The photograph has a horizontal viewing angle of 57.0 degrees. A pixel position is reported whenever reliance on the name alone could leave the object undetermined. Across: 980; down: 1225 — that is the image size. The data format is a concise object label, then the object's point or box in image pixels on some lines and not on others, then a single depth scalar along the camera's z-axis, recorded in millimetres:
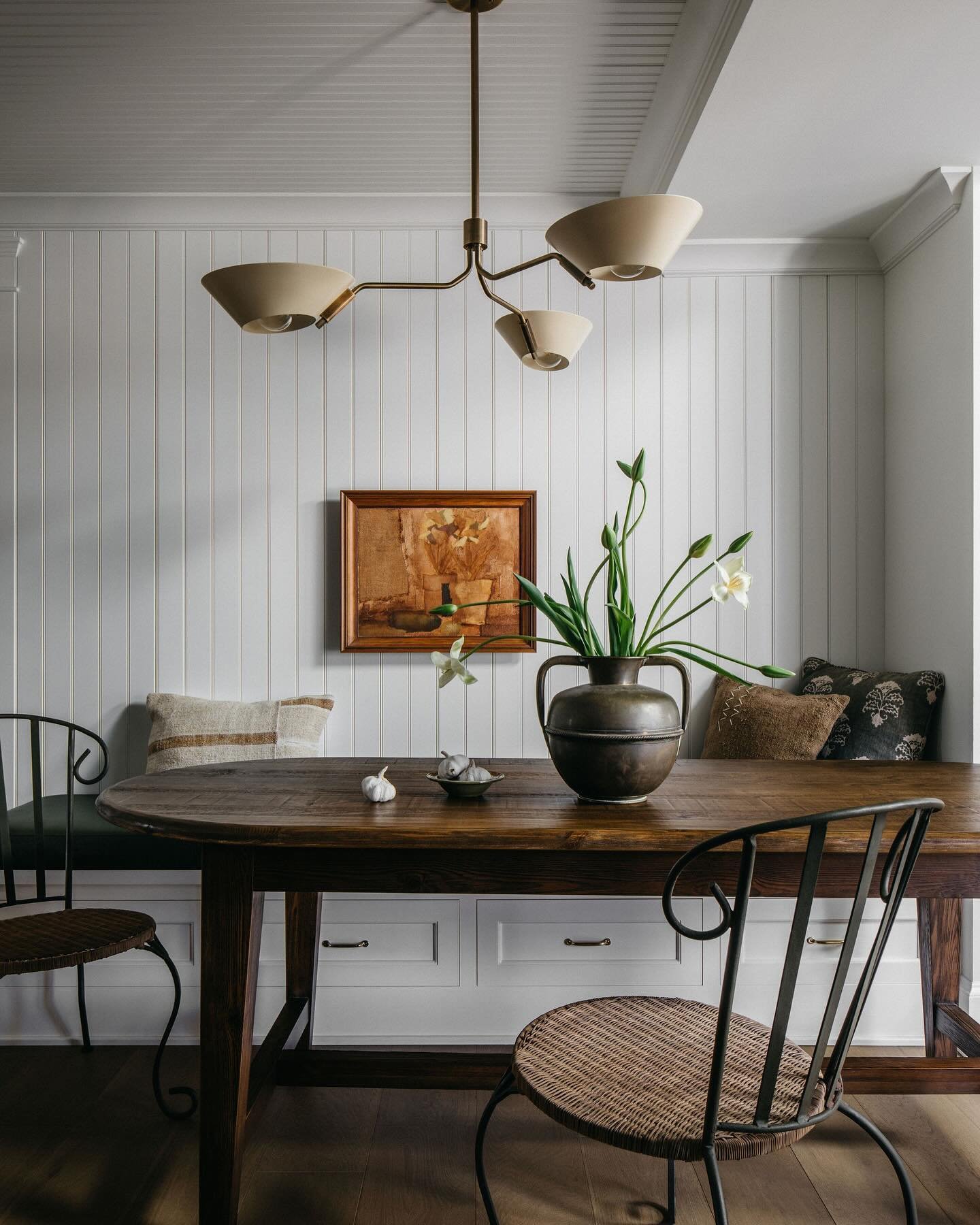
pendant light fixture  1651
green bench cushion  2533
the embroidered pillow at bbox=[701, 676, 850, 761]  2676
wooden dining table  1505
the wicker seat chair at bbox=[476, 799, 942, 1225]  1222
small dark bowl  1768
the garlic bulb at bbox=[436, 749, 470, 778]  1795
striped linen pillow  2859
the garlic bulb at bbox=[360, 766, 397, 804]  1732
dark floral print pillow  2625
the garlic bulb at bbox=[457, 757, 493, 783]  1774
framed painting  3068
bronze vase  1657
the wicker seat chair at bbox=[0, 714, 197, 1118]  1972
